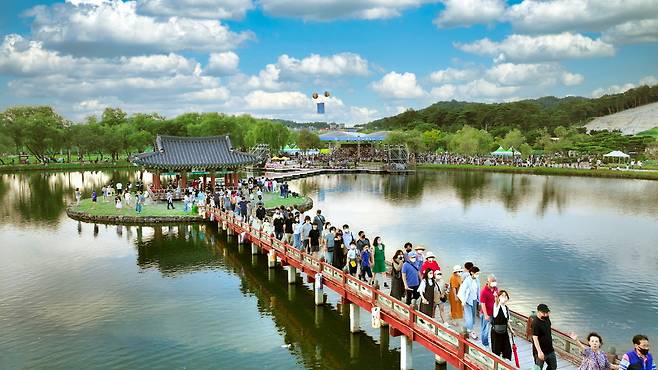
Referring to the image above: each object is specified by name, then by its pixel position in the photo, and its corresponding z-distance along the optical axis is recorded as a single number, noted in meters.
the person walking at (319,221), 22.15
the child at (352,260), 18.25
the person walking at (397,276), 15.94
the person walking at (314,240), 21.91
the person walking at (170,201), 41.51
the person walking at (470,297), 13.25
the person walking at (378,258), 18.14
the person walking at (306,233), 21.96
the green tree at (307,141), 127.69
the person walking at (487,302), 12.59
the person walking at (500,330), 11.79
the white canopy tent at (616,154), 86.44
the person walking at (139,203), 40.25
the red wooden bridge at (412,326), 11.97
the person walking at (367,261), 17.94
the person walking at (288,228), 25.36
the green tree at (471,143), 100.44
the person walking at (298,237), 22.58
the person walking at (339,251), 19.45
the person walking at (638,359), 9.08
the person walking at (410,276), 15.33
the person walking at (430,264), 14.98
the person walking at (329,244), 19.80
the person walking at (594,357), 9.49
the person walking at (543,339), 10.43
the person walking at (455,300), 14.23
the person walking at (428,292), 14.35
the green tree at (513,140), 99.63
